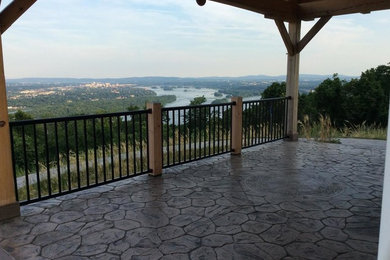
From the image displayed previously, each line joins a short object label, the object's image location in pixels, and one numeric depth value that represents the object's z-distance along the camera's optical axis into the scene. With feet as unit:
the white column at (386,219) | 2.39
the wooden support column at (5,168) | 9.41
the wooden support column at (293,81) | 21.59
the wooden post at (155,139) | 13.84
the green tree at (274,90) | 39.55
